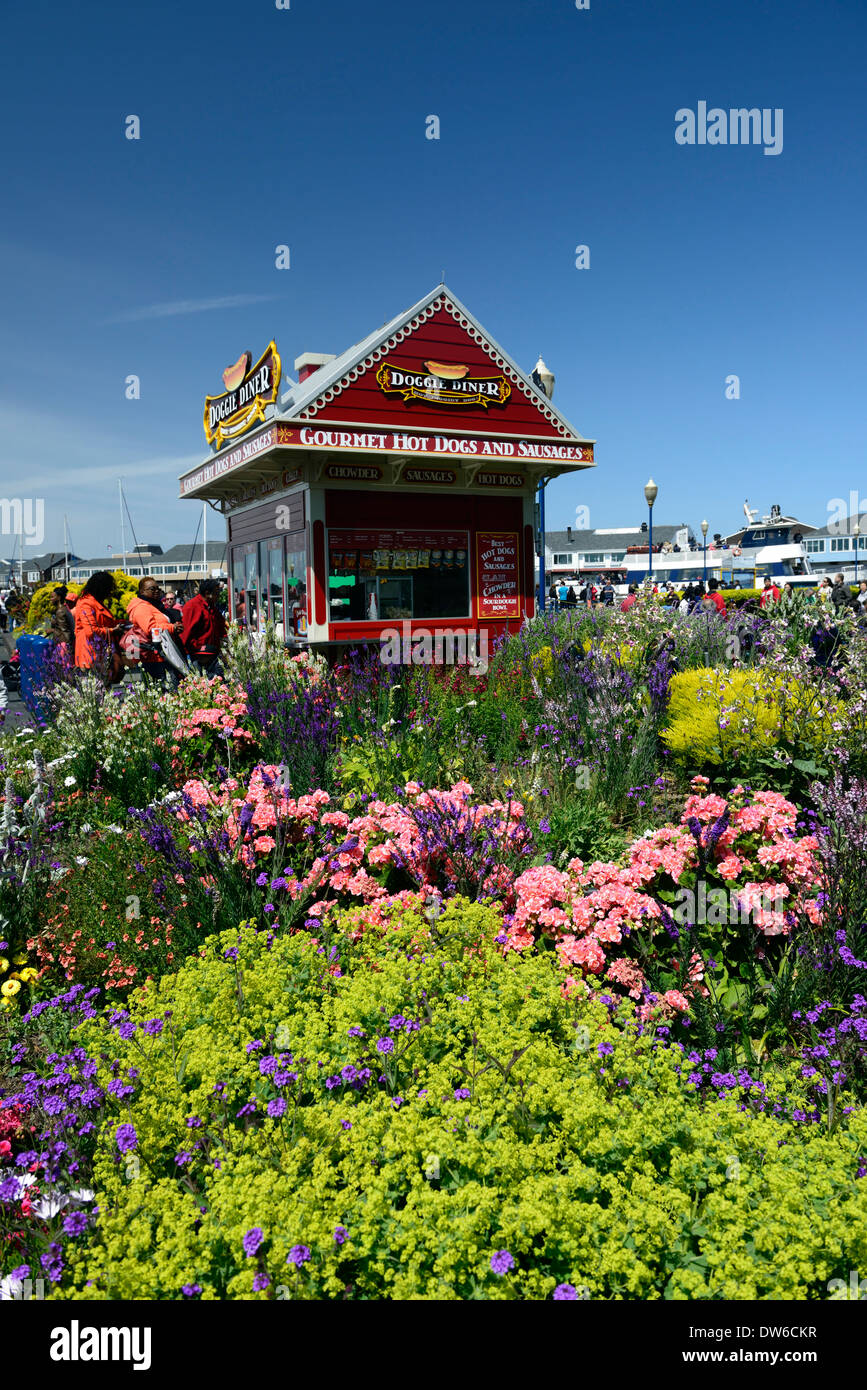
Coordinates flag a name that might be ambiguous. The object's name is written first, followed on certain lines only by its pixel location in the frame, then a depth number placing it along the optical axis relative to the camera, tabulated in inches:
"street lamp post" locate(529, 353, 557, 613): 645.9
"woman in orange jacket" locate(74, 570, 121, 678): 309.6
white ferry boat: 2610.0
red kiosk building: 470.9
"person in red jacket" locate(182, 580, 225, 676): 367.2
